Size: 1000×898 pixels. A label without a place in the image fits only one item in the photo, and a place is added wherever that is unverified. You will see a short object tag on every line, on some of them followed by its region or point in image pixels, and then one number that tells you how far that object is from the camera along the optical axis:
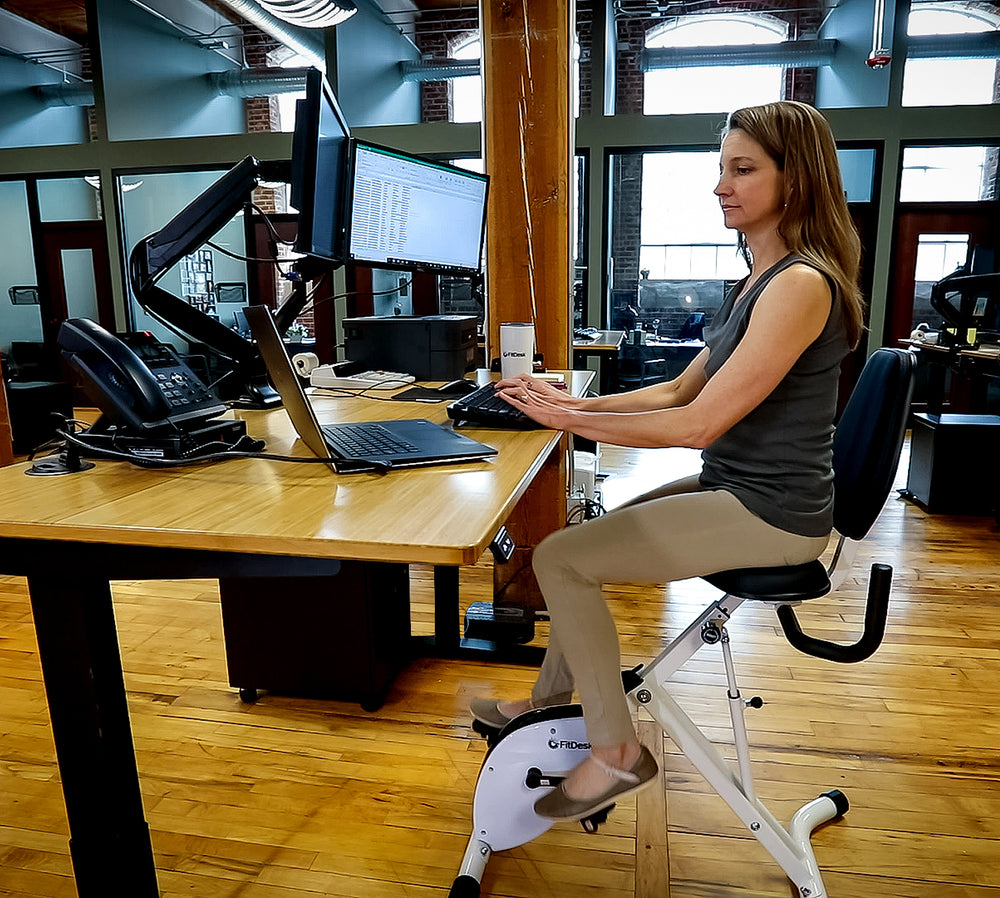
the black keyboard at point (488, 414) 1.53
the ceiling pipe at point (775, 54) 6.86
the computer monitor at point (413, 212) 1.86
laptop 1.17
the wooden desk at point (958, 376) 4.45
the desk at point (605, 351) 4.30
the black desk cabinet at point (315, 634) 2.00
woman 1.19
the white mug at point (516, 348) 1.99
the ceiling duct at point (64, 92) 8.19
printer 2.35
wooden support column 2.43
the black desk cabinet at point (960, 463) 3.85
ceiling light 4.68
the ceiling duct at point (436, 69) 7.44
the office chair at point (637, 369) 6.57
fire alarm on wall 5.08
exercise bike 1.27
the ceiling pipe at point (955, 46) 6.39
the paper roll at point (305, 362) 2.38
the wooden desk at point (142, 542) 0.87
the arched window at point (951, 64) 6.43
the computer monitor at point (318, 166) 1.43
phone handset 1.22
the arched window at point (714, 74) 7.18
